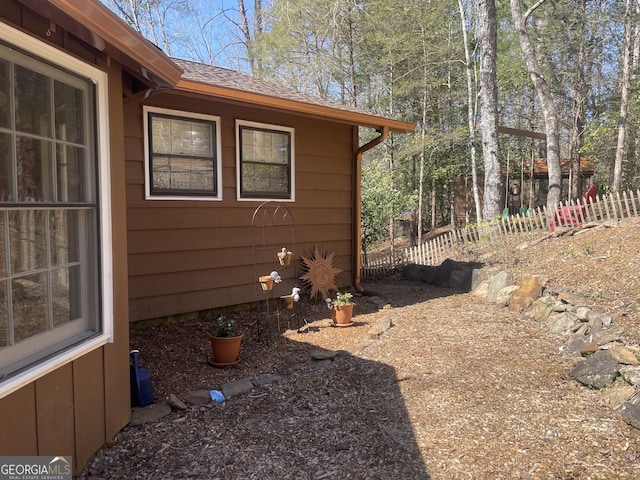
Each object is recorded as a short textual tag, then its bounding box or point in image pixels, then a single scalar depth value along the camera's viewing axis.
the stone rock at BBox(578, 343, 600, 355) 3.73
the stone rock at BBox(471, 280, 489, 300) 6.41
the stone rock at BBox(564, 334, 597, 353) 3.97
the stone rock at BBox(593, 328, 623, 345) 3.79
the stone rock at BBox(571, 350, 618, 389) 3.27
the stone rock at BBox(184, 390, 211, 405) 3.21
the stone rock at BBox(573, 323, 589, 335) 4.31
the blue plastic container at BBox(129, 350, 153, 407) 3.10
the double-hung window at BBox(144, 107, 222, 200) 4.75
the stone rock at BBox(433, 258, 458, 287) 7.73
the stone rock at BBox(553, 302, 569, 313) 4.89
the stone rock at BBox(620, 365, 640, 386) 3.09
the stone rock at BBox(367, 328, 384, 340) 4.70
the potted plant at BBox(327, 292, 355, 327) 5.18
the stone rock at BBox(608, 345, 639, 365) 3.29
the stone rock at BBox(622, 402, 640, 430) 2.70
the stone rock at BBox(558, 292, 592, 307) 4.95
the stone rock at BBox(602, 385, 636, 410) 2.97
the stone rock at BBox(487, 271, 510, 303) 6.04
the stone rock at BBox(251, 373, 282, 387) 3.57
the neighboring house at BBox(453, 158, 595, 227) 20.16
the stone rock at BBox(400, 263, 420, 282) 8.59
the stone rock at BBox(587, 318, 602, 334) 4.21
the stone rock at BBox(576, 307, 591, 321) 4.57
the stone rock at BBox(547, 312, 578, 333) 4.54
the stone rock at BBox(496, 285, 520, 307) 5.78
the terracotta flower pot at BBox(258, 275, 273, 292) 4.75
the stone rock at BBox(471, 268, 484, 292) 6.94
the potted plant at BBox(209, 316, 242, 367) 3.97
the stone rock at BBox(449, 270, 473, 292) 7.19
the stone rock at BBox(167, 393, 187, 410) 3.09
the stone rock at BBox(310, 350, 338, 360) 4.10
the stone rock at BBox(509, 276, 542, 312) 5.46
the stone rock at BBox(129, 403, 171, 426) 2.88
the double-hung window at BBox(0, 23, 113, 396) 1.90
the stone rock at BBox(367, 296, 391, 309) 6.24
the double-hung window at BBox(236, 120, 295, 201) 5.47
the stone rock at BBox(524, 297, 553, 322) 5.04
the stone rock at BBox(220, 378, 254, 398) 3.38
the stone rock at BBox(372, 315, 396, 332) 5.01
